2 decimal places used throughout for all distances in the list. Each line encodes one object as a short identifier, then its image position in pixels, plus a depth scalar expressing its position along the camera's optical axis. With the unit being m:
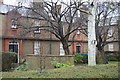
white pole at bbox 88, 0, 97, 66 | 12.02
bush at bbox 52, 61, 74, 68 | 12.56
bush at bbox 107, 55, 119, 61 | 30.70
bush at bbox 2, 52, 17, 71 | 15.69
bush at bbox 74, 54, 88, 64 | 24.02
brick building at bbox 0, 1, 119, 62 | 25.84
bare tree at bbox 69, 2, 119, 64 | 21.38
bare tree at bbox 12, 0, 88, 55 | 20.14
